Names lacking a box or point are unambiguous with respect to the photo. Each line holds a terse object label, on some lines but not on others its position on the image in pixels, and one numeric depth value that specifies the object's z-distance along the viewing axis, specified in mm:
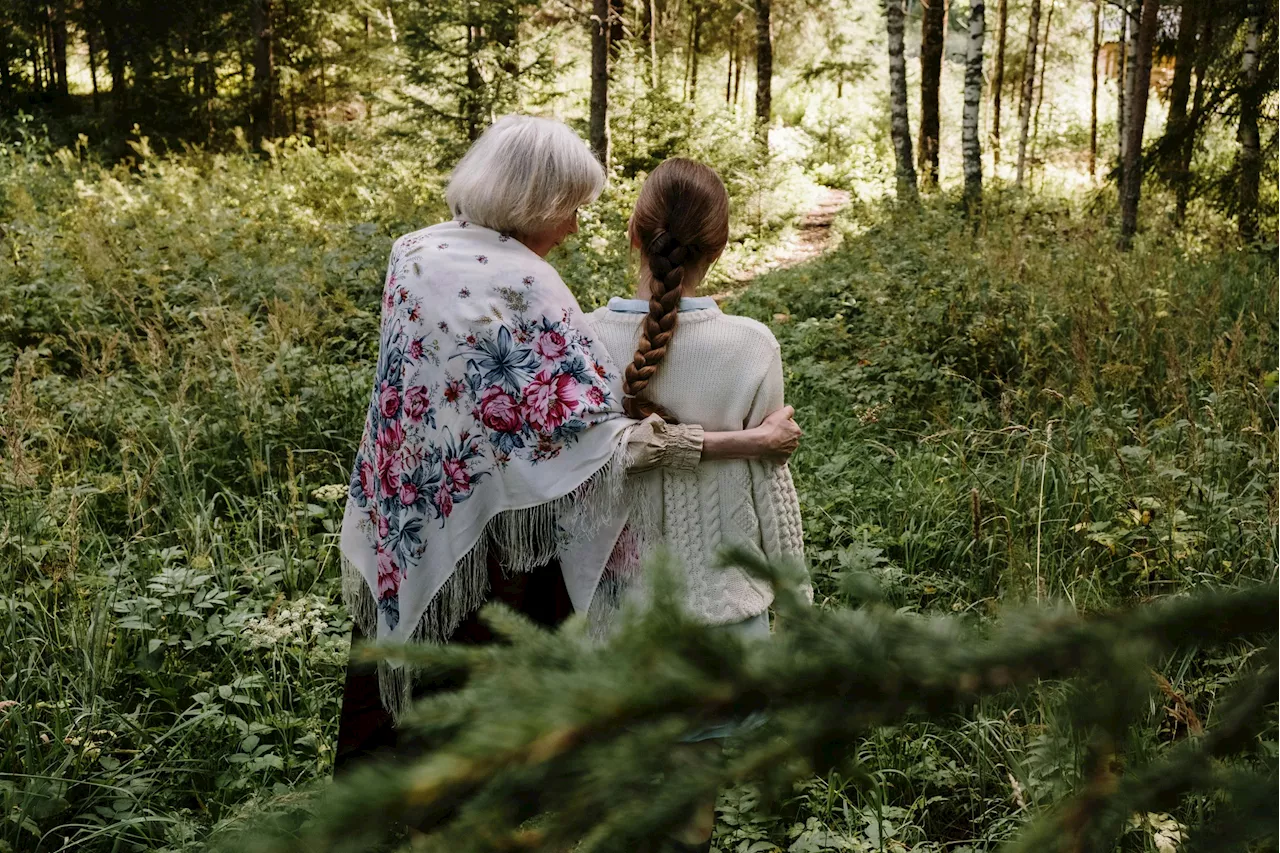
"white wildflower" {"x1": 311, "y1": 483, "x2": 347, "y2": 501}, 3846
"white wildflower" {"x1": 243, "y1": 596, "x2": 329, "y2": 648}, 3021
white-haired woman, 2322
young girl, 2328
